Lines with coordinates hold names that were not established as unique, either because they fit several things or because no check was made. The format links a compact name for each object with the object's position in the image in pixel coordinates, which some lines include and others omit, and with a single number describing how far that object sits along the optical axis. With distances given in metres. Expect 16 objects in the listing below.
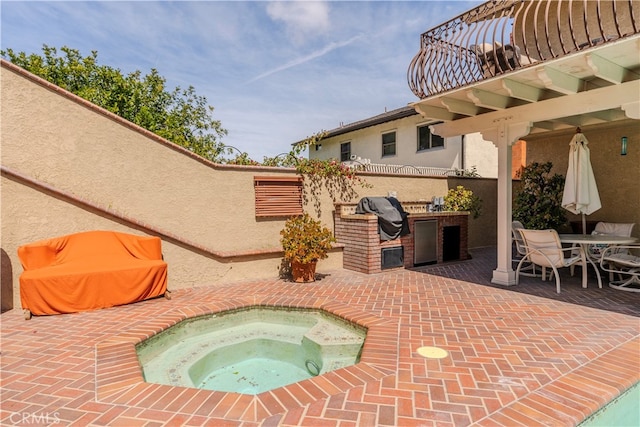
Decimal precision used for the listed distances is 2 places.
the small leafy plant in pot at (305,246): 6.58
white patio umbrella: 6.21
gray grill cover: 7.31
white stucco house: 12.09
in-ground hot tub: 3.43
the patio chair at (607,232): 6.36
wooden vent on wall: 6.99
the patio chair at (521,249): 6.68
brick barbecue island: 7.25
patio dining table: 5.57
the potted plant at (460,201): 9.19
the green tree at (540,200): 8.23
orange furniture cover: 4.61
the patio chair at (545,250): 5.64
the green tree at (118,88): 8.98
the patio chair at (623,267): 5.54
